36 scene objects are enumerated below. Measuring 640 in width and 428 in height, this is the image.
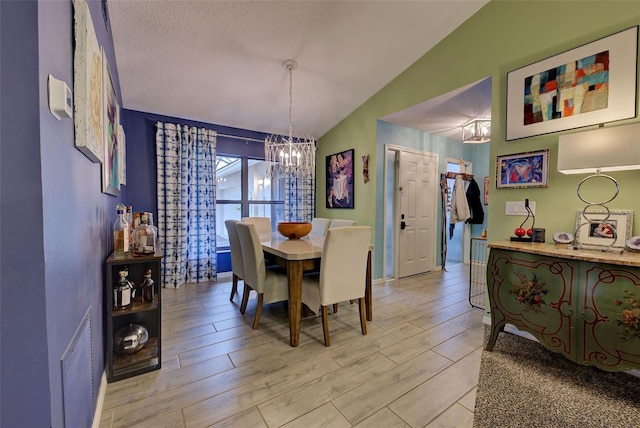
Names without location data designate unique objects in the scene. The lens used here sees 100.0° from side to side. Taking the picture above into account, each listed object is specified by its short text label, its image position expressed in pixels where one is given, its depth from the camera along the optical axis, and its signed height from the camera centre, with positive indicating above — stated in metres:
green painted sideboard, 1.52 -0.59
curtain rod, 4.11 +1.10
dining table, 2.15 -0.48
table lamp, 1.62 +0.35
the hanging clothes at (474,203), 4.61 +0.09
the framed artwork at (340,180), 4.22 +0.46
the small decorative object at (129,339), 1.82 -0.90
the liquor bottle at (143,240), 1.83 -0.23
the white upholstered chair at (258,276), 2.42 -0.64
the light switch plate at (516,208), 2.37 +0.00
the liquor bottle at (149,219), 2.05 -0.09
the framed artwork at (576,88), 1.86 +0.94
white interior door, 4.13 -0.05
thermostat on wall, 0.77 +0.32
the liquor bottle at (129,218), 1.91 -0.08
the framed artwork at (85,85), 1.04 +0.52
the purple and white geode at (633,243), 1.72 -0.23
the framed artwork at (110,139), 1.67 +0.47
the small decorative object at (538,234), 2.20 -0.21
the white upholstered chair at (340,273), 2.15 -0.55
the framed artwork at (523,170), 2.28 +0.35
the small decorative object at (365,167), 3.90 +0.60
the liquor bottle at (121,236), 1.82 -0.20
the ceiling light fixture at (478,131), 3.26 +0.96
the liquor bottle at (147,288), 1.88 -0.57
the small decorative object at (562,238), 2.01 -0.22
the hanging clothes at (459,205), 4.50 +0.05
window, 4.34 +0.28
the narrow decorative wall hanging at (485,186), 5.12 +0.42
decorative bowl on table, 2.88 -0.24
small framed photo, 1.87 -0.14
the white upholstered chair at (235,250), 2.82 -0.46
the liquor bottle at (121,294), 1.74 -0.57
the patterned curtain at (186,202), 3.63 +0.07
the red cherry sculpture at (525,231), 2.25 -0.19
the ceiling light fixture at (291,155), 2.84 +0.57
